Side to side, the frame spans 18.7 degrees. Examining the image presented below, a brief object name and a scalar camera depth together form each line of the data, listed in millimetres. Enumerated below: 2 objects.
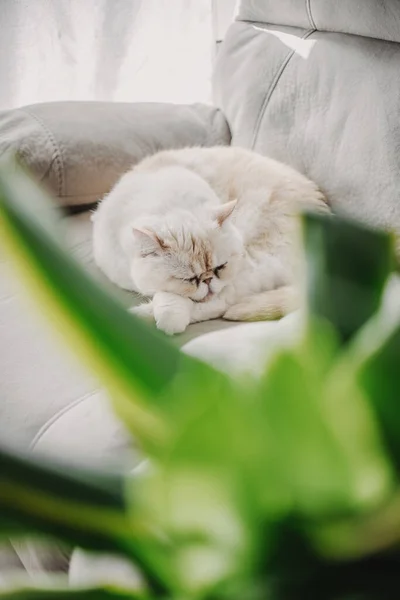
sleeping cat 1215
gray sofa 1065
